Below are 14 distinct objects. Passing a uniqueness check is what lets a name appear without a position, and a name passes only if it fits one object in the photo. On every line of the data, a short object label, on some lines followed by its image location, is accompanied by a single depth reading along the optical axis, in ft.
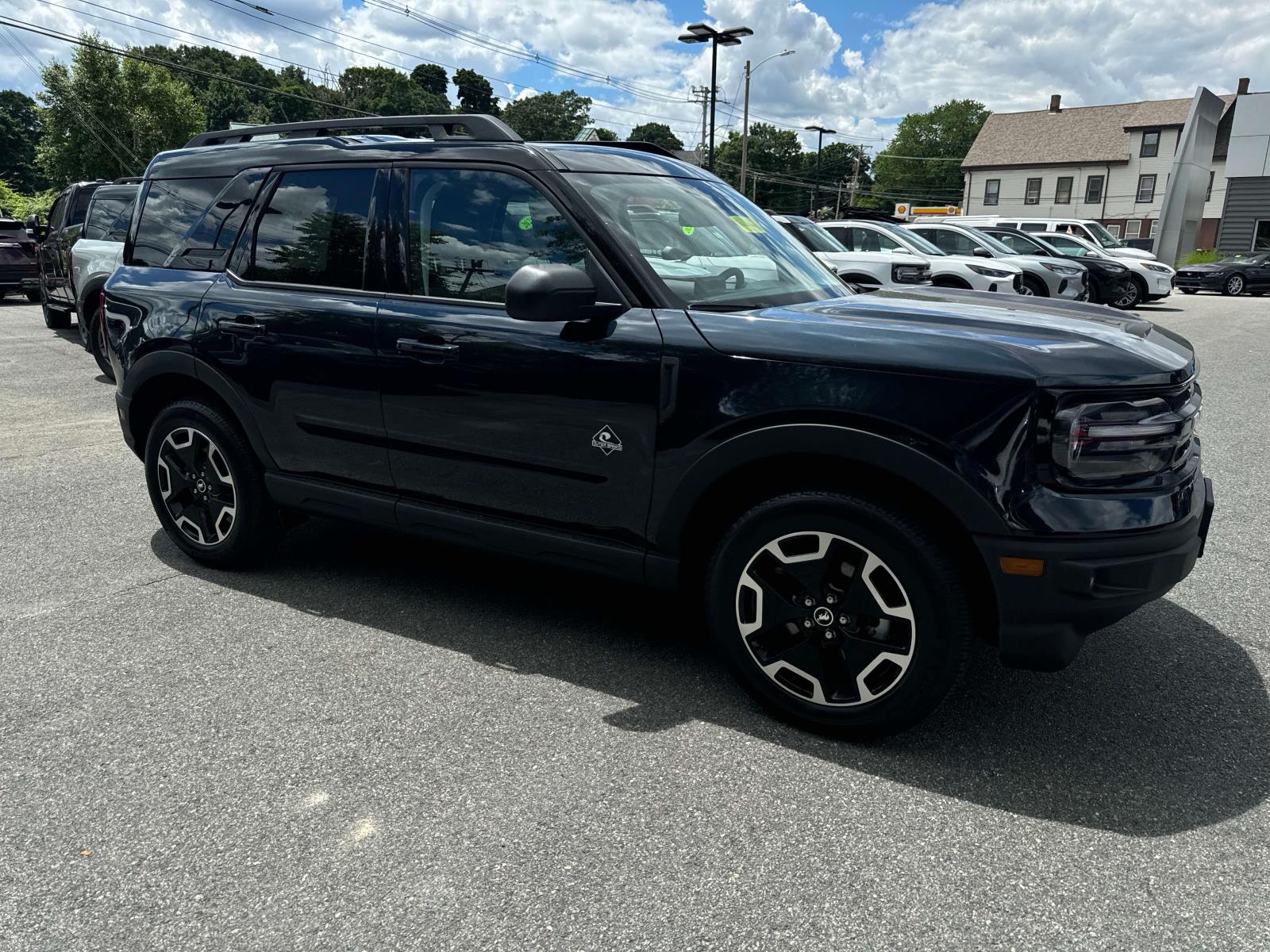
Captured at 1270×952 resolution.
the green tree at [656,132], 304.52
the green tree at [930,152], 333.42
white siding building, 199.62
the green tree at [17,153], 304.50
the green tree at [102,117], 159.84
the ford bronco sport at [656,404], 8.46
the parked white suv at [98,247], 31.63
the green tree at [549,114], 329.19
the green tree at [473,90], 354.95
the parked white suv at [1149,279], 67.41
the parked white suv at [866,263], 42.65
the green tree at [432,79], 359.25
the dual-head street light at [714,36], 80.23
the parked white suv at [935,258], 47.75
